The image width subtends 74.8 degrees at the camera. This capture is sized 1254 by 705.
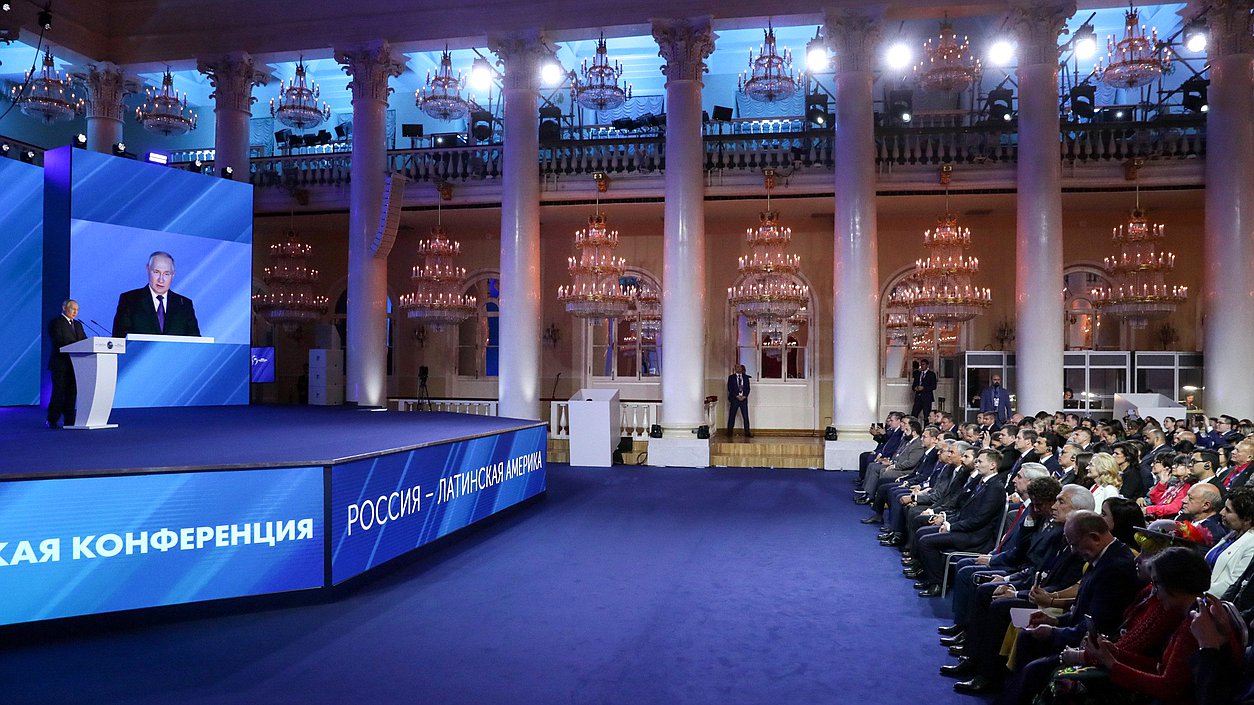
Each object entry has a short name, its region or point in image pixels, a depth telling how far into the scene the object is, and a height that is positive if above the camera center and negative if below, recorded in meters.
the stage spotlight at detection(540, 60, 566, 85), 16.61 +6.21
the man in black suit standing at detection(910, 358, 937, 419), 14.29 -0.38
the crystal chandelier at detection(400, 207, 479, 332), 13.57 +1.20
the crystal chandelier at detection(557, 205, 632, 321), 12.62 +1.36
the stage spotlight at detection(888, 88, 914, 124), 14.72 +4.85
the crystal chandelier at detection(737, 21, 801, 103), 11.66 +4.07
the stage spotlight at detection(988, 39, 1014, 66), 13.76 +5.65
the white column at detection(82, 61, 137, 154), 14.95 +4.74
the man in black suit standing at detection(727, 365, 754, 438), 14.78 -0.44
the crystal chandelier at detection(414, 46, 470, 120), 12.34 +4.03
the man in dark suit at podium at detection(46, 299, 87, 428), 7.43 -0.02
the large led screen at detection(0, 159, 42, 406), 9.82 +1.03
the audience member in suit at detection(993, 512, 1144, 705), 3.06 -0.87
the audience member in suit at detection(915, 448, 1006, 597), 5.32 -1.05
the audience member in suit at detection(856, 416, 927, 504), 8.38 -0.92
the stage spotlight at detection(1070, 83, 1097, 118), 13.93 +4.73
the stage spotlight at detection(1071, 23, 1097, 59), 12.81 +5.40
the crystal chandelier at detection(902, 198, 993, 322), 12.00 +1.24
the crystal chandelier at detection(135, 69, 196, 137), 13.71 +4.25
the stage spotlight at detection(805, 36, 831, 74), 15.06 +5.97
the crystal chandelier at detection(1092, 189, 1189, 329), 11.94 +1.23
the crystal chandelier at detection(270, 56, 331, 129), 12.49 +3.94
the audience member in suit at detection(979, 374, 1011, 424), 12.54 -0.49
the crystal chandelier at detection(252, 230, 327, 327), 15.19 +1.34
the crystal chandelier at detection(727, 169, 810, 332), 12.38 +1.32
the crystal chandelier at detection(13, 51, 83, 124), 12.42 +4.07
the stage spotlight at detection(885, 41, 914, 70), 16.08 +6.25
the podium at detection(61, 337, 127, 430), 7.12 -0.12
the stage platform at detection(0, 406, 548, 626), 4.39 -0.90
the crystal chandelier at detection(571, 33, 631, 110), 11.57 +3.91
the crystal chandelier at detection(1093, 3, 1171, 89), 10.14 +3.79
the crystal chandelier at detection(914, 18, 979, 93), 10.69 +3.95
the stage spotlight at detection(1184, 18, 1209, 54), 13.06 +5.48
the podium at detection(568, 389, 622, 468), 12.66 -1.01
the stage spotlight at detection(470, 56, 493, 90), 15.62 +6.17
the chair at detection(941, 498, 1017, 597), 5.11 -1.20
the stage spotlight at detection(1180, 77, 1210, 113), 13.95 +4.71
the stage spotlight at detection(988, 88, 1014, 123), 14.27 +4.68
